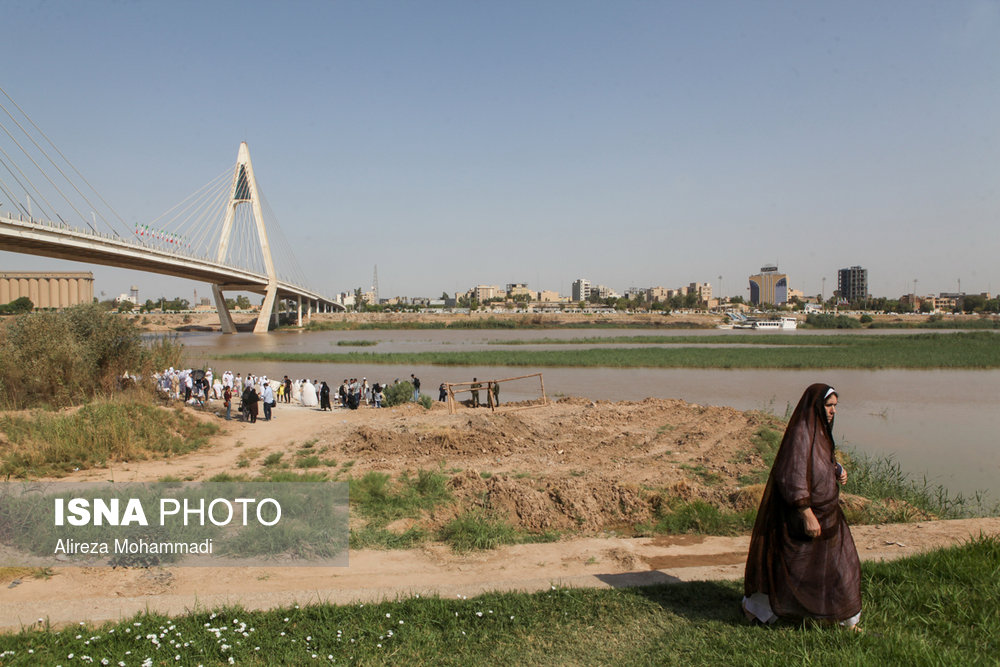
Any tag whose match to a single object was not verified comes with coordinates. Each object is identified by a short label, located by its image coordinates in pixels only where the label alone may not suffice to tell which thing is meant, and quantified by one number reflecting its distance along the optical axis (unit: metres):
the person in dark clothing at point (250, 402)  14.77
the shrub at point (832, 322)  80.28
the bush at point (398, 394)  18.27
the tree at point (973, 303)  129.12
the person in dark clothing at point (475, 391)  16.77
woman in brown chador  3.74
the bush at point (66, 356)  13.26
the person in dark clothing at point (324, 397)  17.17
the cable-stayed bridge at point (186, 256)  30.38
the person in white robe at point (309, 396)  18.06
